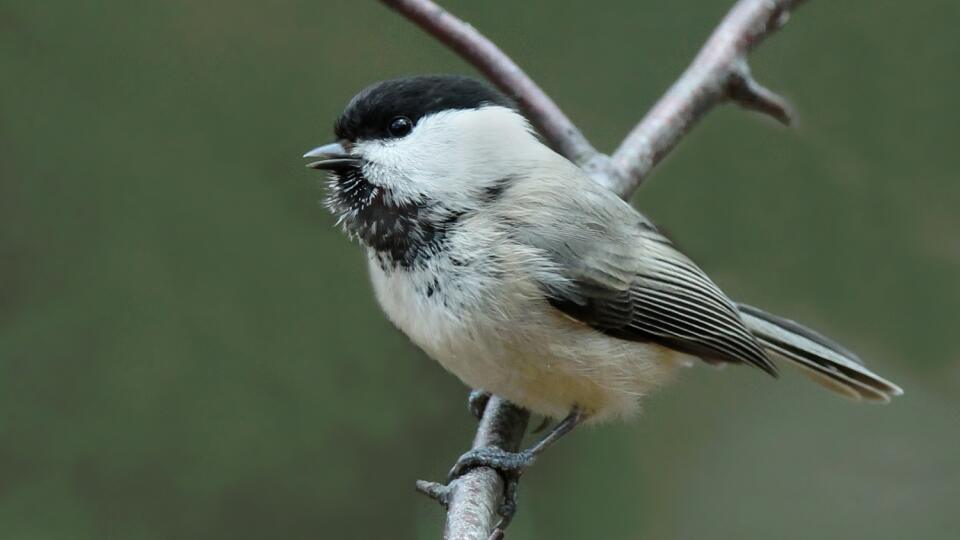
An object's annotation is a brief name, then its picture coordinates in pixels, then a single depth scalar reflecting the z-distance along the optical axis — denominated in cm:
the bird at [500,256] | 287
